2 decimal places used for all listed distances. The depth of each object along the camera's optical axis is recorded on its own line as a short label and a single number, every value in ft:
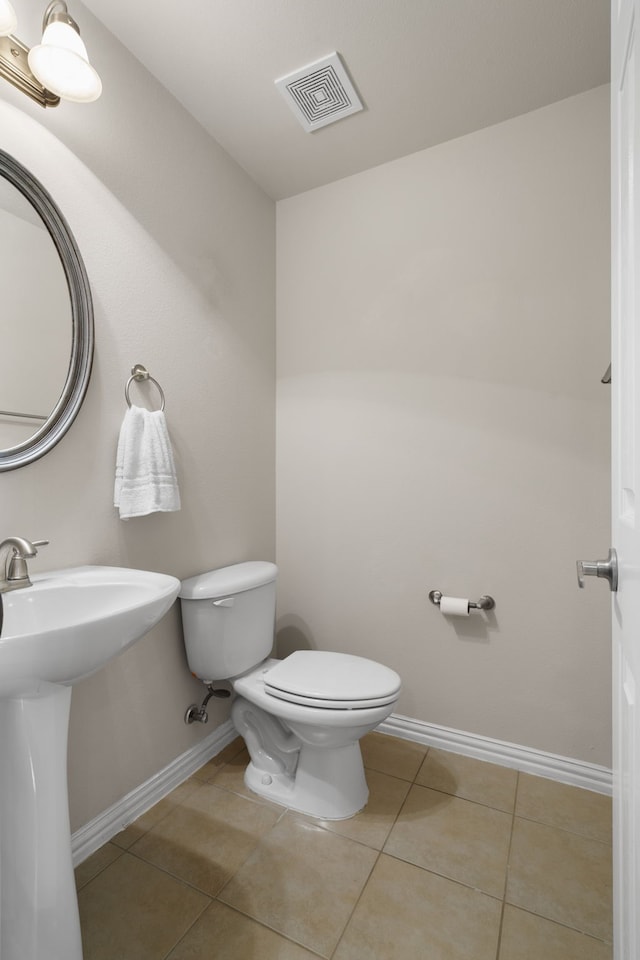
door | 1.96
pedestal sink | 2.89
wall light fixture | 3.61
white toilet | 4.65
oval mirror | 3.84
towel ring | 4.86
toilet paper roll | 5.74
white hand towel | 4.59
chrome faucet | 3.45
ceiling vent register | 5.05
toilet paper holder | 5.77
